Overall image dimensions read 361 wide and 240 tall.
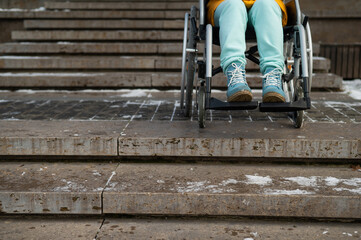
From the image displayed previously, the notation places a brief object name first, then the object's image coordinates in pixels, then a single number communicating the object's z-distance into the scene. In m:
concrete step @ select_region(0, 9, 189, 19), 6.55
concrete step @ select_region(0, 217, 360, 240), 2.10
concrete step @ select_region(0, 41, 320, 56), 5.56
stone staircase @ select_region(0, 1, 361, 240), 2.22
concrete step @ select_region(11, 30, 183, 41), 5.90
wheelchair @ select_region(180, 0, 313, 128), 2.54
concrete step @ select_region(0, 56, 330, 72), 5.18
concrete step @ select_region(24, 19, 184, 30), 6.26
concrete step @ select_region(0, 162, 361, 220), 2.23
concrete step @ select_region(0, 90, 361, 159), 2.66
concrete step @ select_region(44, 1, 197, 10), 6.96
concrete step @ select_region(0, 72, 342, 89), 4.84
